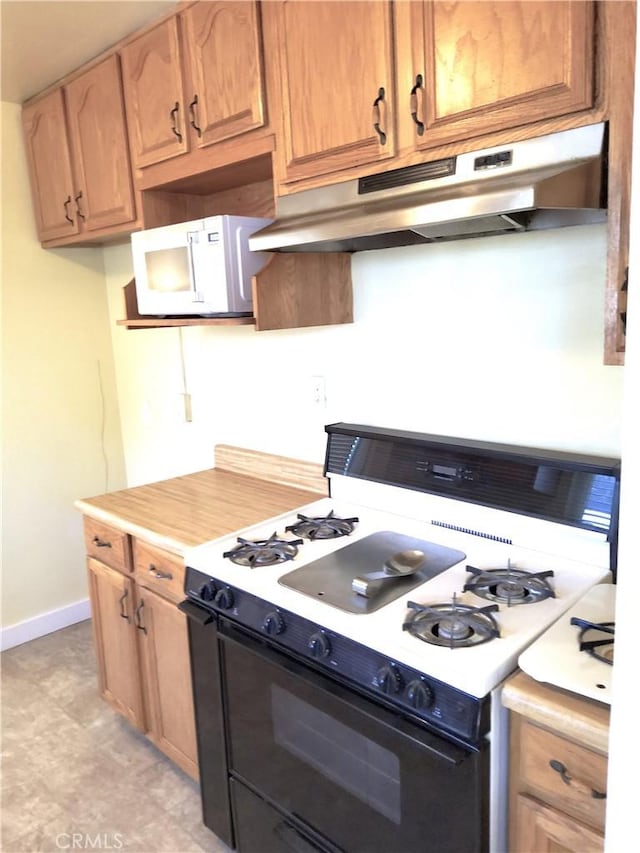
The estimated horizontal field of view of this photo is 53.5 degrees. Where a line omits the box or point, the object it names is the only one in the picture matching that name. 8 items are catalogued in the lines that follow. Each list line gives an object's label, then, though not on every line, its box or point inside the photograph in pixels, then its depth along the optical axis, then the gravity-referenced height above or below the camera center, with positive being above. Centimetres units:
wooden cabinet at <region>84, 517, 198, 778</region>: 193 -102
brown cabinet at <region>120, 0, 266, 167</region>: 174 +72
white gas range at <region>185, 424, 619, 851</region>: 114 -60
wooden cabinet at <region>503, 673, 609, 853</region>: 100 -76
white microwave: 181 +17
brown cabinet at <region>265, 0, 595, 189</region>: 117 +50
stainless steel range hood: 117 +23
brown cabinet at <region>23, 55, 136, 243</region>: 228 +67
